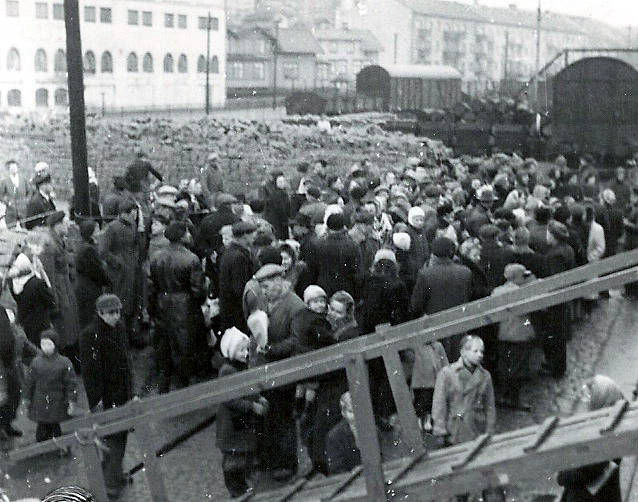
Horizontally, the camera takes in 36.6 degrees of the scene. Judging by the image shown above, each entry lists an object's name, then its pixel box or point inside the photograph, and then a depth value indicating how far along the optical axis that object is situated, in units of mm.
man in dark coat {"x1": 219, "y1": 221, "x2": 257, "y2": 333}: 8938
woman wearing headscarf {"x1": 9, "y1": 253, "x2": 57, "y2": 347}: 8680
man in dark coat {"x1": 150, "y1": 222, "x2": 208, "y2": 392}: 8680
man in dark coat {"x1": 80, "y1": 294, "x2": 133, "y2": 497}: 6879
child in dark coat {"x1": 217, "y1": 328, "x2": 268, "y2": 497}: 6027
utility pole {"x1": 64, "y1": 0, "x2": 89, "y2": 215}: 10188
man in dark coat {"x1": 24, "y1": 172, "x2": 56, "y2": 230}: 11898
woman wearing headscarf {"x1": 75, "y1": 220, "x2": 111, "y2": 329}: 9094
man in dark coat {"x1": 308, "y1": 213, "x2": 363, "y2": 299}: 9109
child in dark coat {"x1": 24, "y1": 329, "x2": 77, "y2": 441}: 7387
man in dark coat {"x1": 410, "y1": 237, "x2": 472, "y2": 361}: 8367
